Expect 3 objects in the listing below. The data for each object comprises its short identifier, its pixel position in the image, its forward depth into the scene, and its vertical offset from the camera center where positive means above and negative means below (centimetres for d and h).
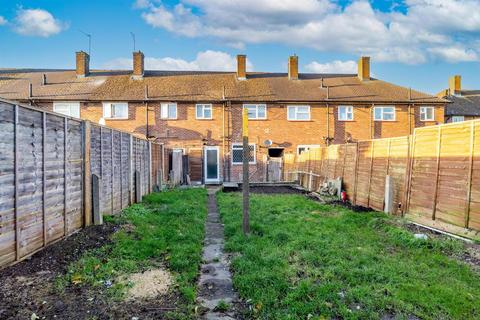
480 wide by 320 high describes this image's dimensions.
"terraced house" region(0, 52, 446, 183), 2297 +208
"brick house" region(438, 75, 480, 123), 3241 +420
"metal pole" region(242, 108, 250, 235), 712 -85
